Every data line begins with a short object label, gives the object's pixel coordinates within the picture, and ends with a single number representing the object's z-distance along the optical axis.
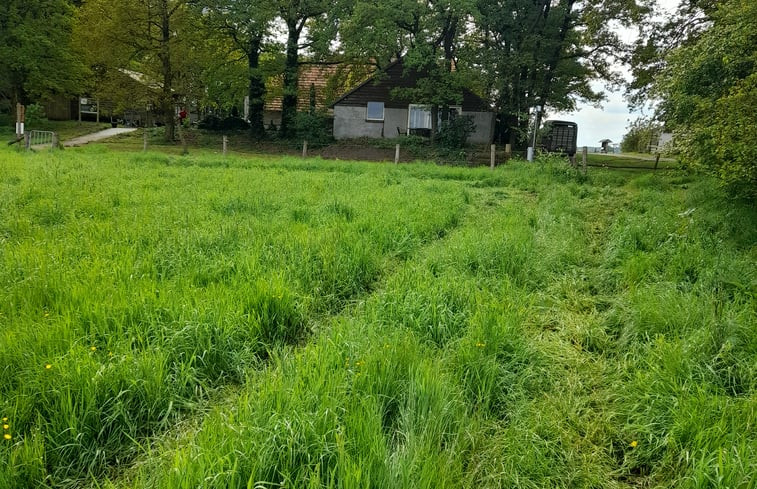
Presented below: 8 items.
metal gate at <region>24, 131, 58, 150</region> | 17.26
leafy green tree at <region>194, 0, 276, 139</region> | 25.98
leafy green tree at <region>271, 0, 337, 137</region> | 27.11
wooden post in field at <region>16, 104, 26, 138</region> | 18.59
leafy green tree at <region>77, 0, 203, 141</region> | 25.17
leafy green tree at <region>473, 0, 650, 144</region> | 24.16
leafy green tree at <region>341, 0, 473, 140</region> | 24.45
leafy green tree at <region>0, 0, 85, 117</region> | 27.09
